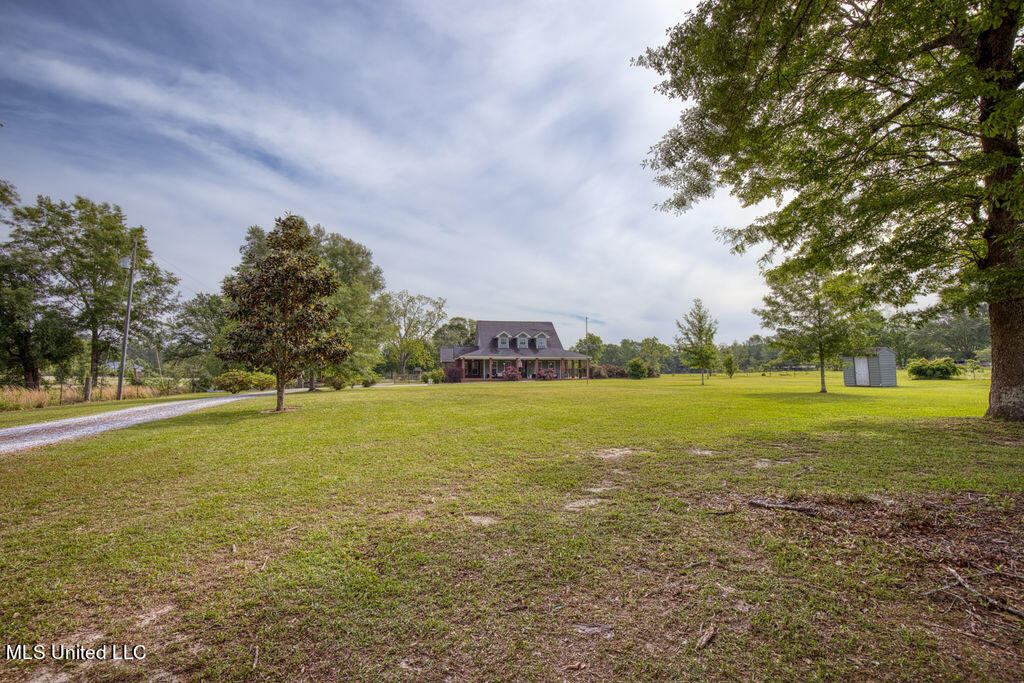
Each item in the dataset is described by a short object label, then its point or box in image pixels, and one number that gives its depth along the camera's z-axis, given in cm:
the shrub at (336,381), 2759
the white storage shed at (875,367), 2284
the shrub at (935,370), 3266
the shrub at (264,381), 2836
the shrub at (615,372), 5022
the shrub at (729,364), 4453
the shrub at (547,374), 4284
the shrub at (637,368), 4621
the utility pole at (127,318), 2115
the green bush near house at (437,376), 4050
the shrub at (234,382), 2617
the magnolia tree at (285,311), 1213
